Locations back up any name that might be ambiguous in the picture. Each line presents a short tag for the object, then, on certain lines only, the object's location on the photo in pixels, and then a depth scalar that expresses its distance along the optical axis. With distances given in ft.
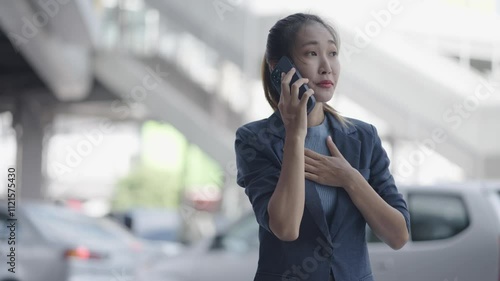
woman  10.21
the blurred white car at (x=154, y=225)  90.77
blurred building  90.28
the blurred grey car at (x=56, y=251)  42.99
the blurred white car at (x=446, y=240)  28.67
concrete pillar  170.30
